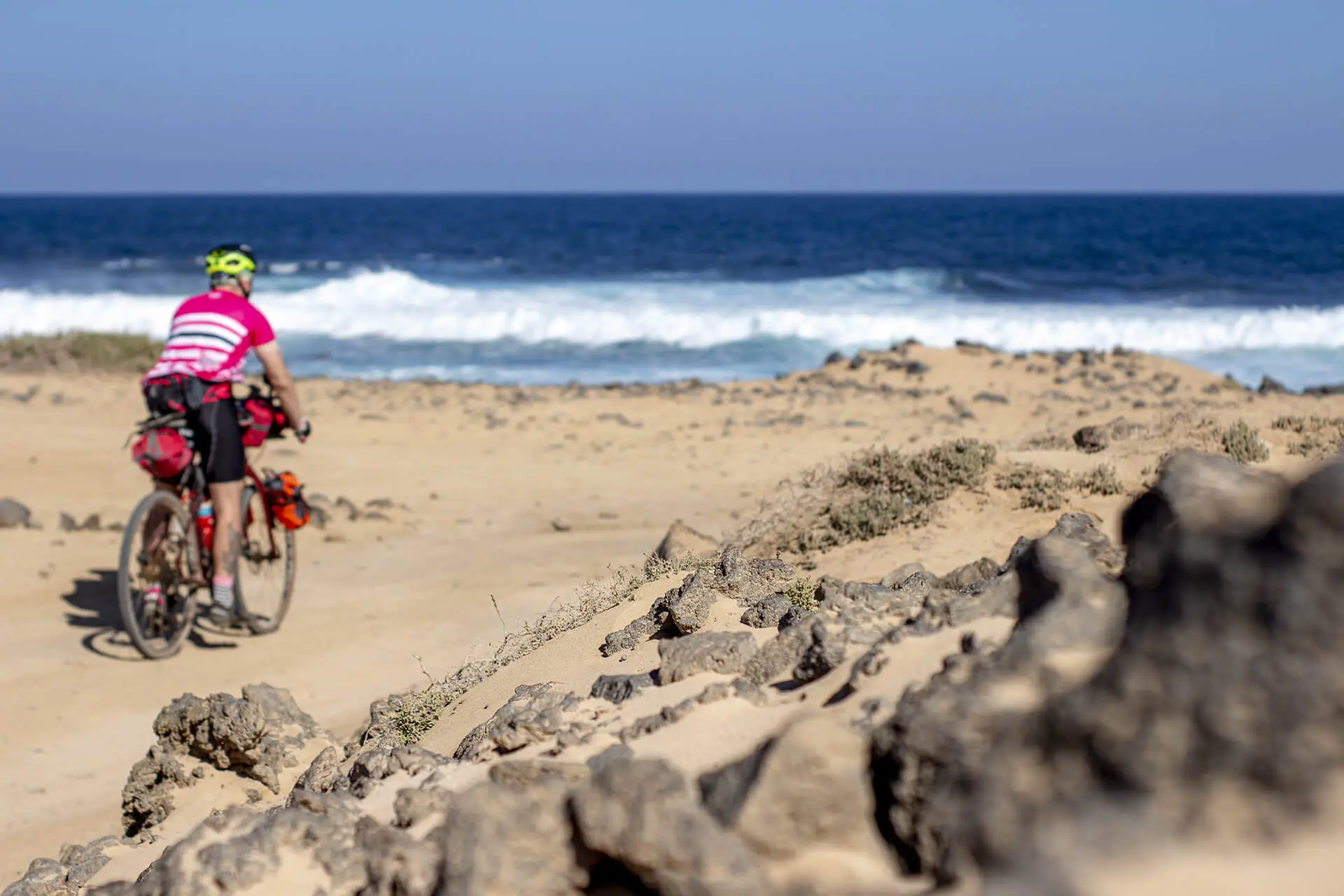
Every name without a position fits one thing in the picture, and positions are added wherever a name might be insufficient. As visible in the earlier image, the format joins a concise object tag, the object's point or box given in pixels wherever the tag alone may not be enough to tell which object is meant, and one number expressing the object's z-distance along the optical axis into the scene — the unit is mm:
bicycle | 11820
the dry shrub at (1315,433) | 13102
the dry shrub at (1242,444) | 12703
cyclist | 11266
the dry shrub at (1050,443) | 14977
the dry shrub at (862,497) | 11859
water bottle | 12133
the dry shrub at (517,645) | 7941
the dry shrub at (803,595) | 7656
